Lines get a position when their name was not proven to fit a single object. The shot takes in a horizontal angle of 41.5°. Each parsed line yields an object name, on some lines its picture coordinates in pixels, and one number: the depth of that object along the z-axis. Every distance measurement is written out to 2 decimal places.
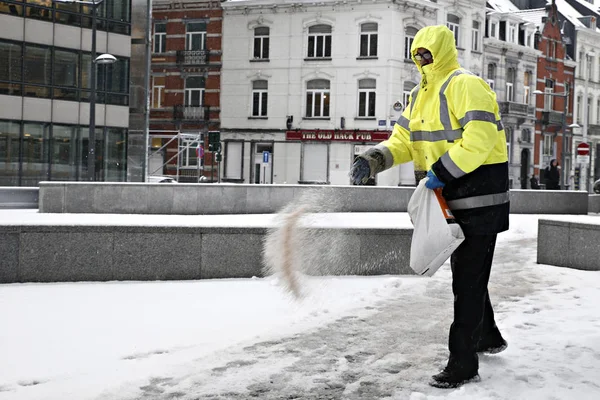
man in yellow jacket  4.44
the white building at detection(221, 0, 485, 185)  41.34
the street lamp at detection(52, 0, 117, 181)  26.31
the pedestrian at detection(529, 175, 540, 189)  39.12
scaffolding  43.81
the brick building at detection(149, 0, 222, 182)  44.72
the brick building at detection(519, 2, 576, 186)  53.78
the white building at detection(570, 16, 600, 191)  58.19
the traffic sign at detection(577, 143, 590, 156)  37.44
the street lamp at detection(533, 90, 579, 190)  40.89
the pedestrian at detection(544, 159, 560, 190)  30.11
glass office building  31.91
